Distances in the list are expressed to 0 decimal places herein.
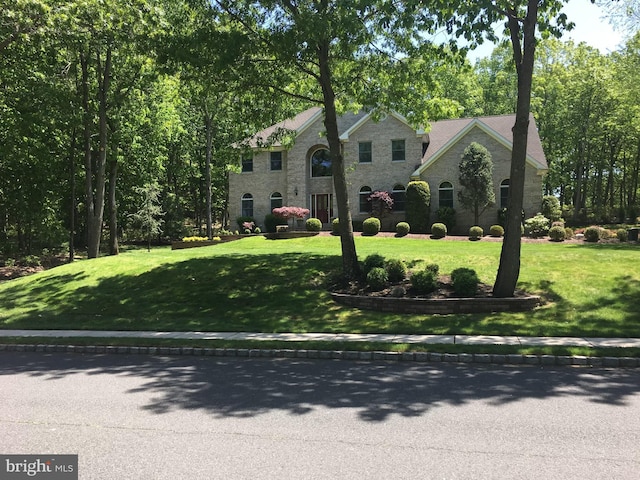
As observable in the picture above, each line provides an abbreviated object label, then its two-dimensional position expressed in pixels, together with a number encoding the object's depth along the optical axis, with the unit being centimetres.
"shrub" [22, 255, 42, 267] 2874
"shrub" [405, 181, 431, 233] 3169
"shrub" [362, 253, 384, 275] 1574
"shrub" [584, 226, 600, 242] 2544
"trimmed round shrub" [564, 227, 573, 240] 2743
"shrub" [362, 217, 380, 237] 3067
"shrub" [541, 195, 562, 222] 3238
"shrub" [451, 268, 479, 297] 1348
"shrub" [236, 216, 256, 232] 3709
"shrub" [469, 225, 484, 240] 2872
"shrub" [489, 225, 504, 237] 2976
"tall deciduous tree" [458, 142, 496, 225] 3055
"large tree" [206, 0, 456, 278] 1366
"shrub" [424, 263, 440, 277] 1513
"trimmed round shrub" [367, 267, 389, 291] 1479
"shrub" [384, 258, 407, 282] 1523
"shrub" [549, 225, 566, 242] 2636
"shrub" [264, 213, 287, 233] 3541
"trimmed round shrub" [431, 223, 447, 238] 2931
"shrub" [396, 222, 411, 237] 3025
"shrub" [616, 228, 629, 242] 2483
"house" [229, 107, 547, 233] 3222
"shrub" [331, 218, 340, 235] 3114
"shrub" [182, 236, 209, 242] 3134
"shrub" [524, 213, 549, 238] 2823
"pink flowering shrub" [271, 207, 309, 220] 3381
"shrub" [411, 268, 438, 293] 1398
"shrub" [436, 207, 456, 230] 3167
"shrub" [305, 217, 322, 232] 3231
